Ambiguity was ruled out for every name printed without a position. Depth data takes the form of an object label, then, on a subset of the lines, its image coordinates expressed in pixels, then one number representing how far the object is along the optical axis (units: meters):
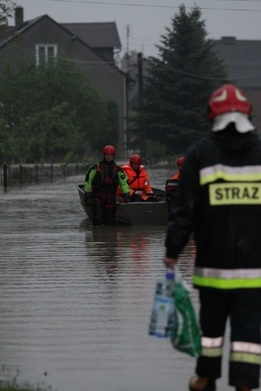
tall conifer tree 77.62
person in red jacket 22.88
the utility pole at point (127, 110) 86.53
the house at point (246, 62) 118.75
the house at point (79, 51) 85.94
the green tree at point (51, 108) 67.19
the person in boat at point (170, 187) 21.91
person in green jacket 21.89
